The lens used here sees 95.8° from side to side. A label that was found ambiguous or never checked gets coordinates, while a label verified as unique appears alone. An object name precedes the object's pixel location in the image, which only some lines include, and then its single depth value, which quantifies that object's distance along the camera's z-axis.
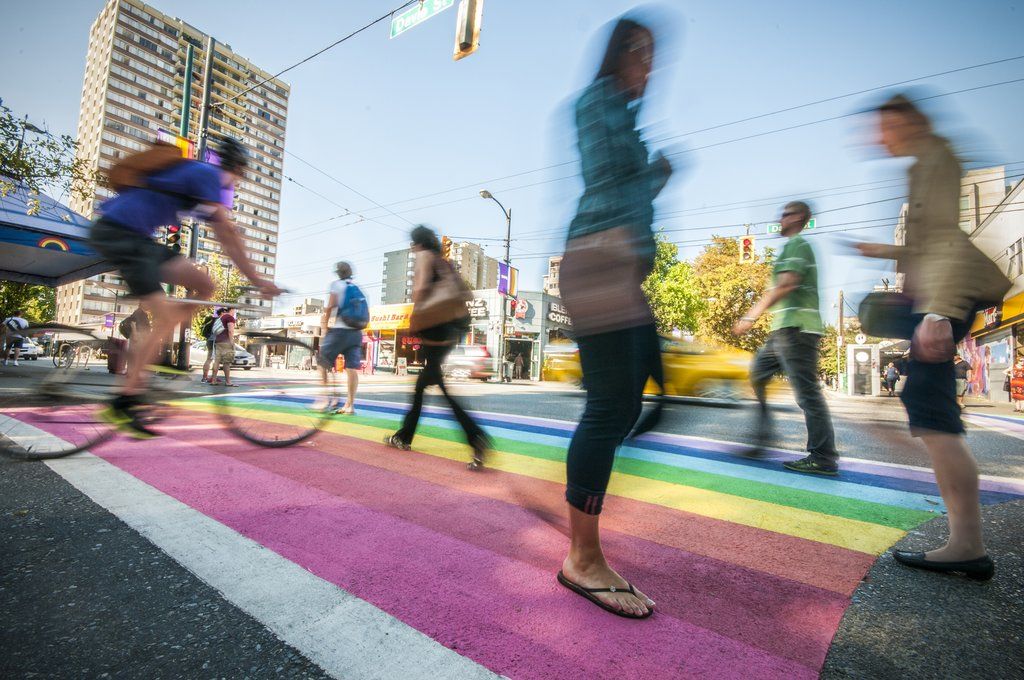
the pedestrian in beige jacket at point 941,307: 1.67
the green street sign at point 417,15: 8.09
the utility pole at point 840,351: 32.16
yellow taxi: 8.70
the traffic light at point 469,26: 7.37
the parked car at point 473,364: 20.22
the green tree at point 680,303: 31.83
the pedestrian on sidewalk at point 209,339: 7.23
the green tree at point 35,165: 8.62
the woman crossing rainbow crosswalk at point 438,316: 3.17
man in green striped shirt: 3.09
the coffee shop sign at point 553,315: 32.61
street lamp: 25.41
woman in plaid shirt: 1.48
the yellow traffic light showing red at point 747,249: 16.83
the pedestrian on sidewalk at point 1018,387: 12.05
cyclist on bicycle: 2.40
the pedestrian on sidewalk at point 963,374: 16.11
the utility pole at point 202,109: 11.67
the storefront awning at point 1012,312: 16.86
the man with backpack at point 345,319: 4.79
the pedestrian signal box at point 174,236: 10.54
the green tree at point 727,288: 27.64
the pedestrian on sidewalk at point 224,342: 7.87
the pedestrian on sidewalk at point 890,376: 22.31
